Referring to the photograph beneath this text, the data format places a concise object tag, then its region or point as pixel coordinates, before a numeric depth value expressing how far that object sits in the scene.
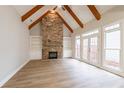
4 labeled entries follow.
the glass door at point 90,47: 4.17
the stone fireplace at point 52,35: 6.32
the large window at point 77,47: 6.03
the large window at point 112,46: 3.03
